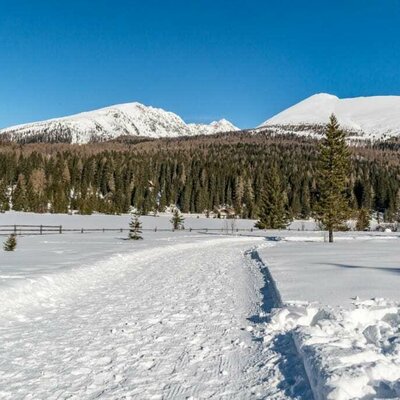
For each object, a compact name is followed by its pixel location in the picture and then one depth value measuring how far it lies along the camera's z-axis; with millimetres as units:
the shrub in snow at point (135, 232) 40759
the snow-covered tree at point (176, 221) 70675
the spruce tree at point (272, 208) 65188
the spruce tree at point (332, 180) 42688
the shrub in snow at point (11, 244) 23916
